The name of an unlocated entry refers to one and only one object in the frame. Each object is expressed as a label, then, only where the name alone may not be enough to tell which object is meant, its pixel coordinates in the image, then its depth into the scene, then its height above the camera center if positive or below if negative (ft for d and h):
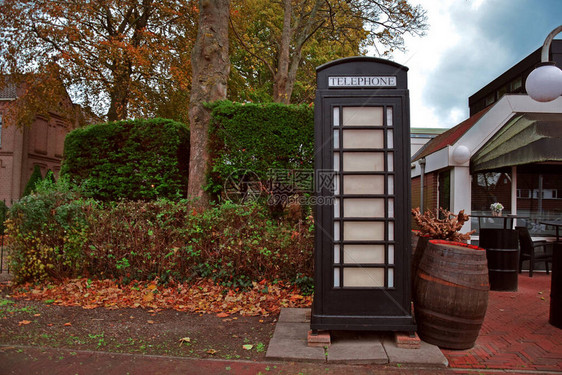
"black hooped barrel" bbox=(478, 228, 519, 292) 21.62 -2.90
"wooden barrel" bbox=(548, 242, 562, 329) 14.88 -3.25
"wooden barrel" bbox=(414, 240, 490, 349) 11.69 -2.80
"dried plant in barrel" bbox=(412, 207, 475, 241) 13.57 -0.68
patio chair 26.37 -3.04
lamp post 14.84 +5.34
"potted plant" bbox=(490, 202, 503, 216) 28.68 +0.15
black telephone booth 12.07 +0.42
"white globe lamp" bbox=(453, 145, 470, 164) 31.86 +4.84
